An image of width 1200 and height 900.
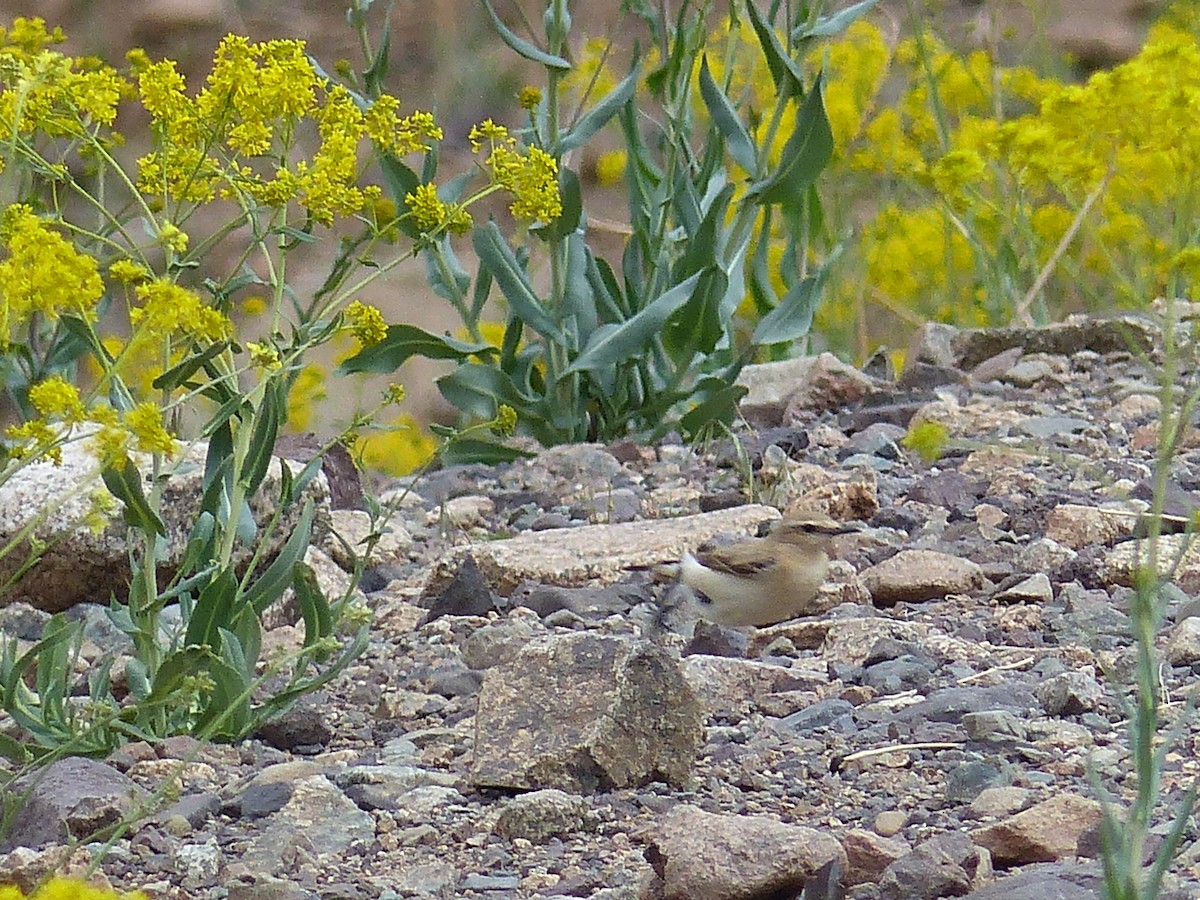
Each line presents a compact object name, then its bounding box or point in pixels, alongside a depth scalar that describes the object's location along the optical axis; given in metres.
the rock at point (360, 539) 7.46
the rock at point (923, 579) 6.35
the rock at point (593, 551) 6.80
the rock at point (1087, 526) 6.72
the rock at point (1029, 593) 6.12
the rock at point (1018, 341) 9.94
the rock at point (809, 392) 9.48
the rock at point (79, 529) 6.39
